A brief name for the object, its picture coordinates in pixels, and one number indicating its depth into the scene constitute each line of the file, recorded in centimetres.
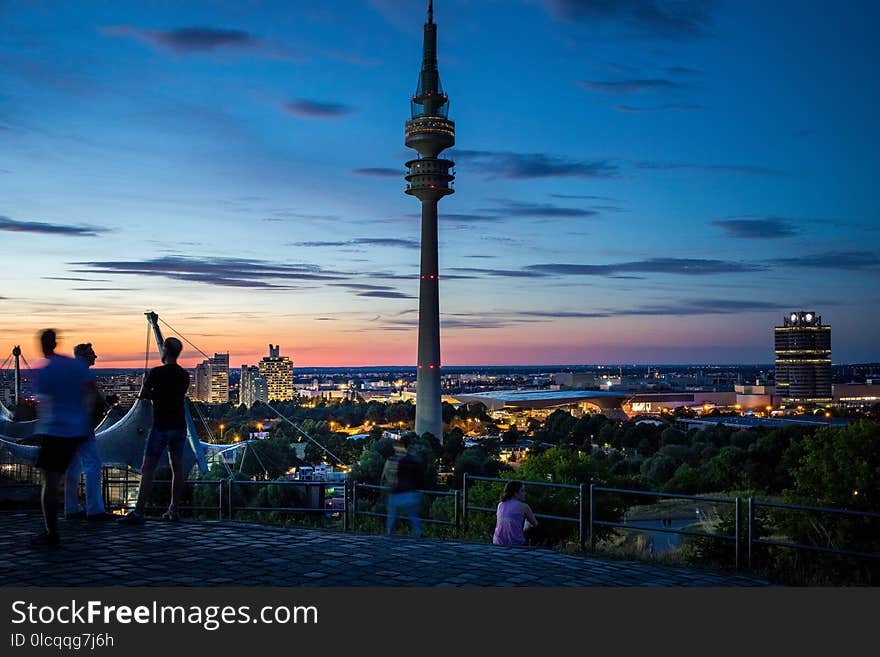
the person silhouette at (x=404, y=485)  1107
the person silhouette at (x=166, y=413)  882
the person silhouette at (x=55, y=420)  796
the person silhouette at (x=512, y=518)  959
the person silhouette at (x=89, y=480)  921
